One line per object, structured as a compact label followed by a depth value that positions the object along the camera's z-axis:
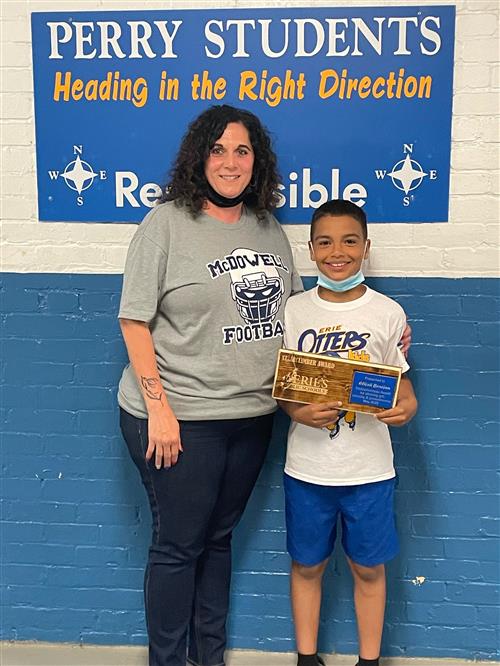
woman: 2.06
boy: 2.12
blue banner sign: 2.32
